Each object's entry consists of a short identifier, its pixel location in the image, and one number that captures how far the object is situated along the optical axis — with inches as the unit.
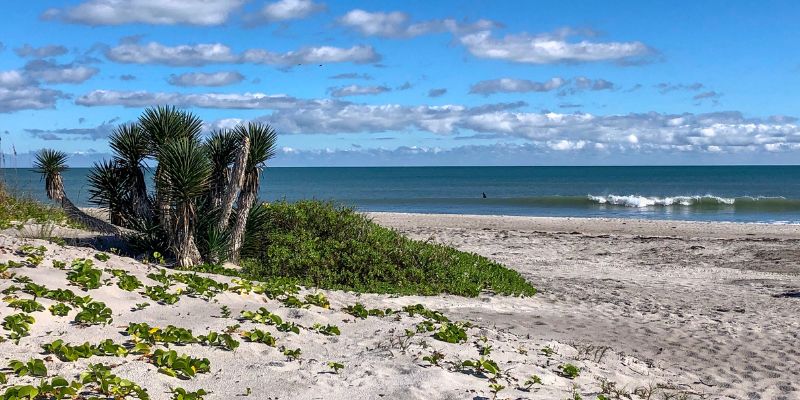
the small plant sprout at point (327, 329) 299.0
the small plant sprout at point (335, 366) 253.8
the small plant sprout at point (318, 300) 345.4
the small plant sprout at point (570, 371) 277.1
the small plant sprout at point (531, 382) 258.2
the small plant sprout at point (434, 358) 270.2
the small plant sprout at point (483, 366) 259.6
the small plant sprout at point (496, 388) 241.5
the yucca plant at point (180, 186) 442.6
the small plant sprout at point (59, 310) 269.6
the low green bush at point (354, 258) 446.6
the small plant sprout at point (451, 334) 301.1
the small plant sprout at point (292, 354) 263.9
